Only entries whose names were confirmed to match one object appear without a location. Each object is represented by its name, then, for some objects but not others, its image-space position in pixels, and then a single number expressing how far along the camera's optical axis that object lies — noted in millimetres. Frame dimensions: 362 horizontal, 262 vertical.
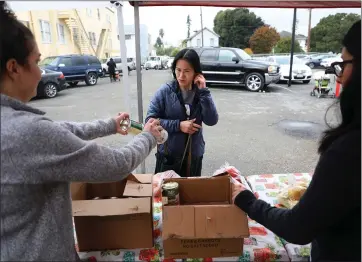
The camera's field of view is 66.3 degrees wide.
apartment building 17844
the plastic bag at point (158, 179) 1892
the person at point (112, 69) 16234
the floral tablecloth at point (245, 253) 1349
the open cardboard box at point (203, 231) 1234
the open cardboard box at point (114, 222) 1293
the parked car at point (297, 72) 13320
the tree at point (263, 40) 36281
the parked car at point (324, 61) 22333
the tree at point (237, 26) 38188
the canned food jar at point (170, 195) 1372
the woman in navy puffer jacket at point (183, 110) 2281
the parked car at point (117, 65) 19709
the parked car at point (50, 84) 11070
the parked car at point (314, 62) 23406
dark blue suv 13398
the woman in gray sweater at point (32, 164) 862
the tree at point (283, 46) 32234
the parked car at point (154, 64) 28031
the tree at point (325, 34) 30938
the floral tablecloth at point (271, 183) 1860
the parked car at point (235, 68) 10742
